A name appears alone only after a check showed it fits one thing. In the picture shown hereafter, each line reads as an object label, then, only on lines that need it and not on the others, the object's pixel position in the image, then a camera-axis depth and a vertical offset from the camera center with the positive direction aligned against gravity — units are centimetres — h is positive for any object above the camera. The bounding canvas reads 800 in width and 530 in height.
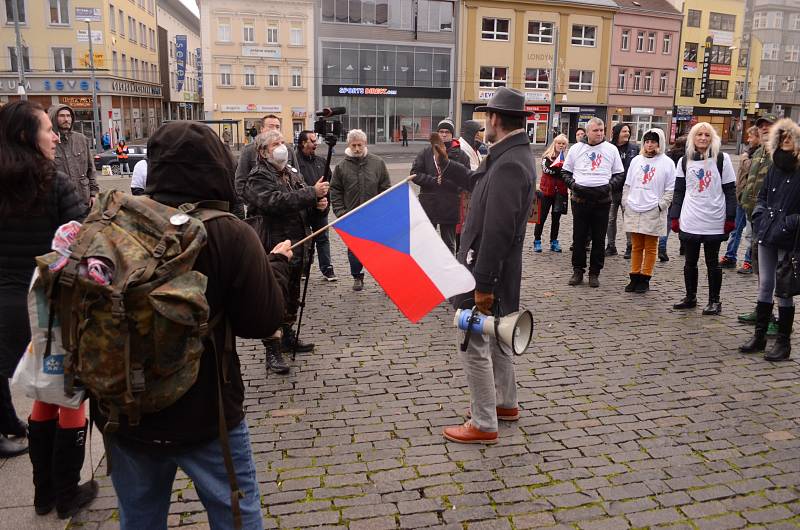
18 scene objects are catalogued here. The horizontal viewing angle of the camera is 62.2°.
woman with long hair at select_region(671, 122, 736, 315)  712 -69
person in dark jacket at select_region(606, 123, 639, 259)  1015 -22
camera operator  759 -38
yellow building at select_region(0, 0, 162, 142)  4512 +472
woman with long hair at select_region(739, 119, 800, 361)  550 -71
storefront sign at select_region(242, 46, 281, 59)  5116 +580
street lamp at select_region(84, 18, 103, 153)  4344 +74
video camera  516 +3
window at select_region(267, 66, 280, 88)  5184 +403
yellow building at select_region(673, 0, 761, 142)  6119 +649
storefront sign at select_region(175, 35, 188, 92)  6165 +627
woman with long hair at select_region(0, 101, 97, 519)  342 -66
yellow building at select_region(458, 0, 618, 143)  5422 +648
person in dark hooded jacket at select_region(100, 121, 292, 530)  228 -90
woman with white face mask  561 -54
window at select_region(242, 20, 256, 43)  5094 +737
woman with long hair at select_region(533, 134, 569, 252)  1041 -80
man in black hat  404 -64
